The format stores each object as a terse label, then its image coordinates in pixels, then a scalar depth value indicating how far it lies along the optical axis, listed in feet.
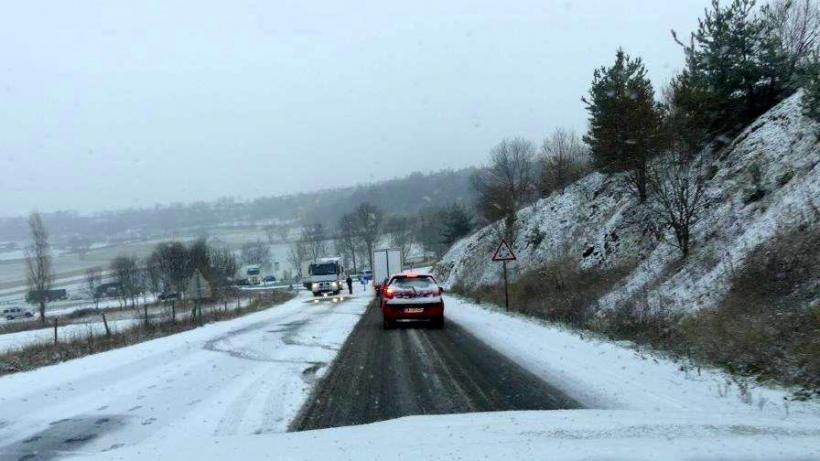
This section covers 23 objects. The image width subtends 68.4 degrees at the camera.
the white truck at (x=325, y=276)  156.97
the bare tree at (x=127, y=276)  297.12
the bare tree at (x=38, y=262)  240.12
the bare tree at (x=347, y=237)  429.38
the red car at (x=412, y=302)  58.23
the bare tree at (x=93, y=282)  318.04
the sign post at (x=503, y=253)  71.36
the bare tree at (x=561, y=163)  164.14
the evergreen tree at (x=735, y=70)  72.23
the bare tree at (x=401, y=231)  447.42
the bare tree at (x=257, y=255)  466.33
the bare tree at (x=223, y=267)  238.07
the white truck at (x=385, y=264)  140.87
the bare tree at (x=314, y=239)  462.60
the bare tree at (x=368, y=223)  423.64
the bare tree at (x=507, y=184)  165.37
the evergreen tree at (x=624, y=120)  74.13
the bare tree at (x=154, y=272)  281.13
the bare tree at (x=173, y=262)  233.96
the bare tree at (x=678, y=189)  57.82
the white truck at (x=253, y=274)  425.28
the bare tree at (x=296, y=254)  459.73
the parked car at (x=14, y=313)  262.04
